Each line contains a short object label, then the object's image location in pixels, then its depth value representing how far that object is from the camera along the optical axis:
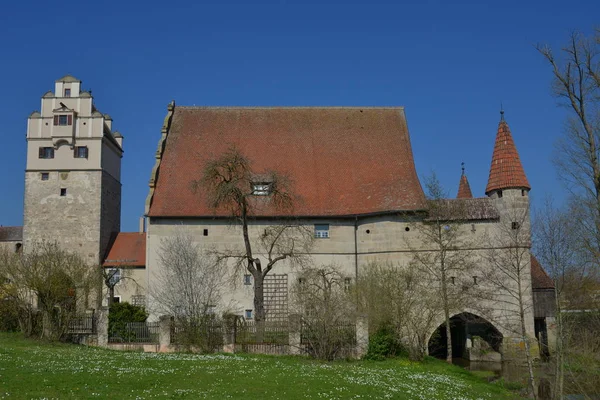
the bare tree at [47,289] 26.80
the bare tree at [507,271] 31.03
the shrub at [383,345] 25.02
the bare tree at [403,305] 26.22
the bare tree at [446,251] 30.72
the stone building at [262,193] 32.75
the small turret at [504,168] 33.22
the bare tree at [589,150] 21.98
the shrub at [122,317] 27.36
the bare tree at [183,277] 32.07
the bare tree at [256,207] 28.03
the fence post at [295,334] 25.06
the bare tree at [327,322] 24.22
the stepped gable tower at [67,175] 37.81
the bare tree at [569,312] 20.30
